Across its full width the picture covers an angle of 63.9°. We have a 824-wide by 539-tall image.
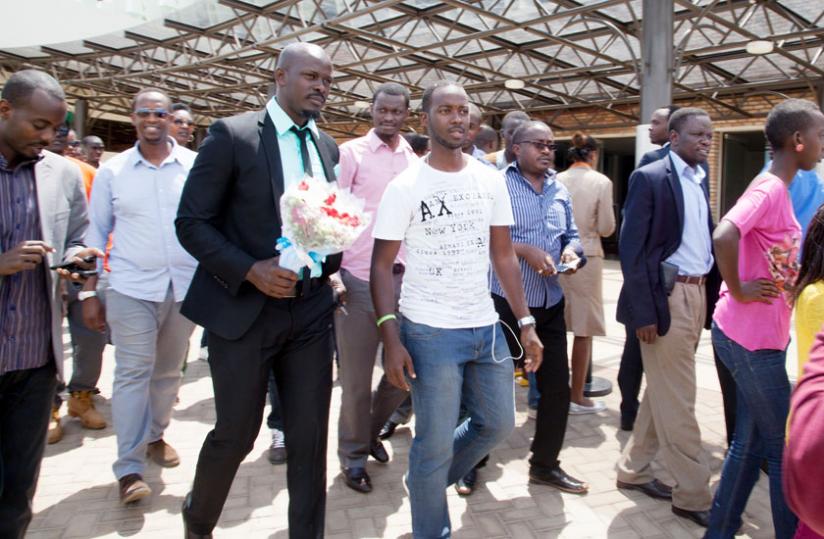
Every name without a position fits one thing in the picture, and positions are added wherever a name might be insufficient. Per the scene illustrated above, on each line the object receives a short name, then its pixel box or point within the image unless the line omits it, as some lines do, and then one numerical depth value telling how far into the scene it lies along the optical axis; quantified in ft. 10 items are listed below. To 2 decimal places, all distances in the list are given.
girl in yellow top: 5.36
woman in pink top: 8.74
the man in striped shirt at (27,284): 7.77
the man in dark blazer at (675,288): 10.46
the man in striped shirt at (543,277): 11.54
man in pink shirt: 11.83
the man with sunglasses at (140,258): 11.38
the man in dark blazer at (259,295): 7.98
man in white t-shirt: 8.71
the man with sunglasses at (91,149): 22.80
